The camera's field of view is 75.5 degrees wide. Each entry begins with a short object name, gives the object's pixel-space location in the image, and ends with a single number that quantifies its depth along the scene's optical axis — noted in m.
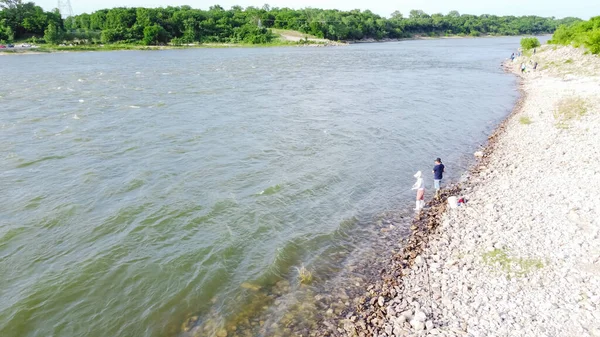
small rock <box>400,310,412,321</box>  11.09
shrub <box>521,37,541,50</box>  90.38
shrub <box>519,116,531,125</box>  31.72
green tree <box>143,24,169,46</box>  160.16
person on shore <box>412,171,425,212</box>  18.81
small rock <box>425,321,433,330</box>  10.50
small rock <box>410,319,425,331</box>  10.55
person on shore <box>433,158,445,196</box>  19.84
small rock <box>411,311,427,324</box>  10.79
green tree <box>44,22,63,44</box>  139.75
